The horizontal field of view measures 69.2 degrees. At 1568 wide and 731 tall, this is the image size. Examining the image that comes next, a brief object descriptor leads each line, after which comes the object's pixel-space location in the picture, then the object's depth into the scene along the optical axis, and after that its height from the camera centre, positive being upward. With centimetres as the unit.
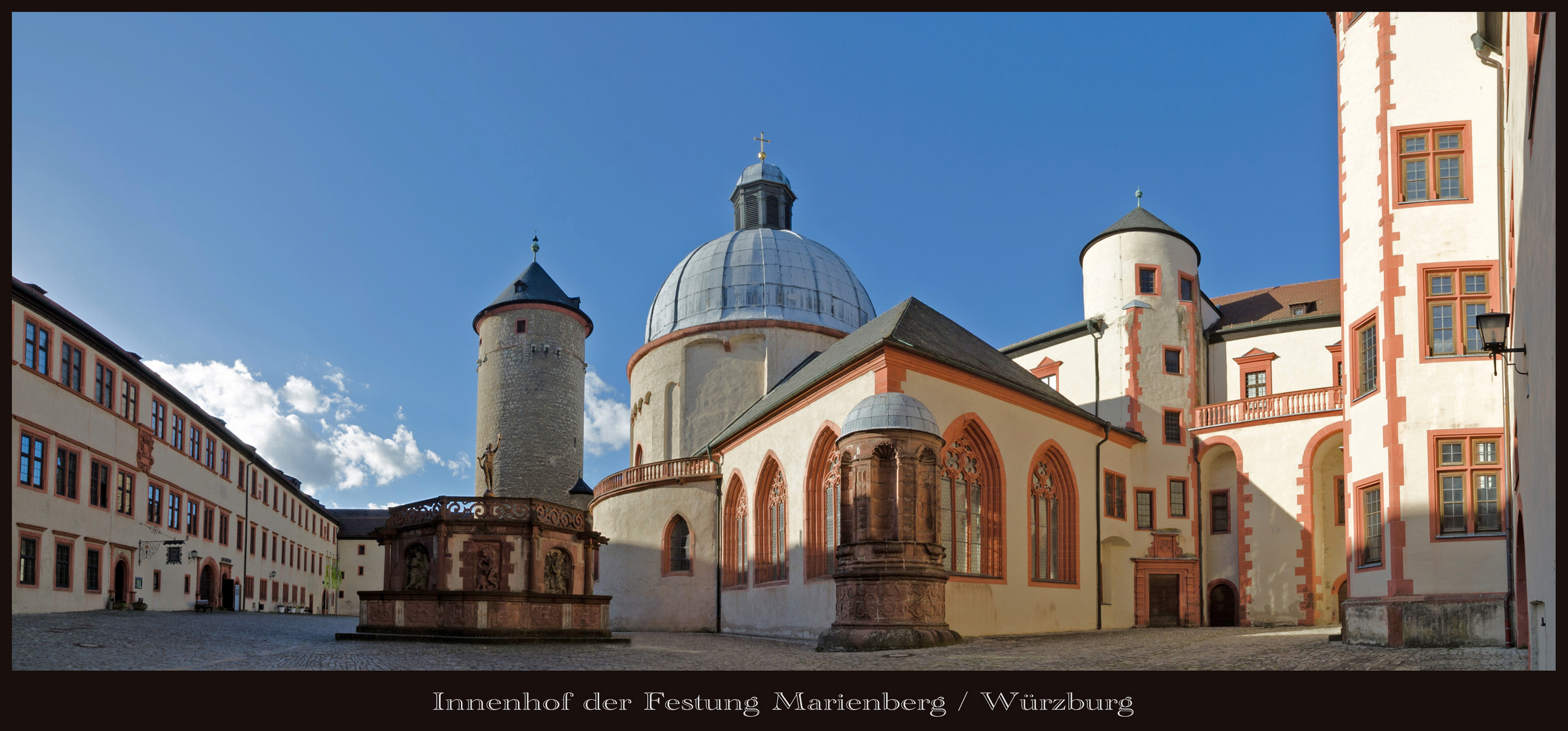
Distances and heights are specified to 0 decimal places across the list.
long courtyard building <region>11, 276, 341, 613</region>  2725 +6
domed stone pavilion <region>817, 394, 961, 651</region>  1800 -75
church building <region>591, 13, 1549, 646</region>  1872 +144
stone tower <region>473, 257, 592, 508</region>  5122 +437
